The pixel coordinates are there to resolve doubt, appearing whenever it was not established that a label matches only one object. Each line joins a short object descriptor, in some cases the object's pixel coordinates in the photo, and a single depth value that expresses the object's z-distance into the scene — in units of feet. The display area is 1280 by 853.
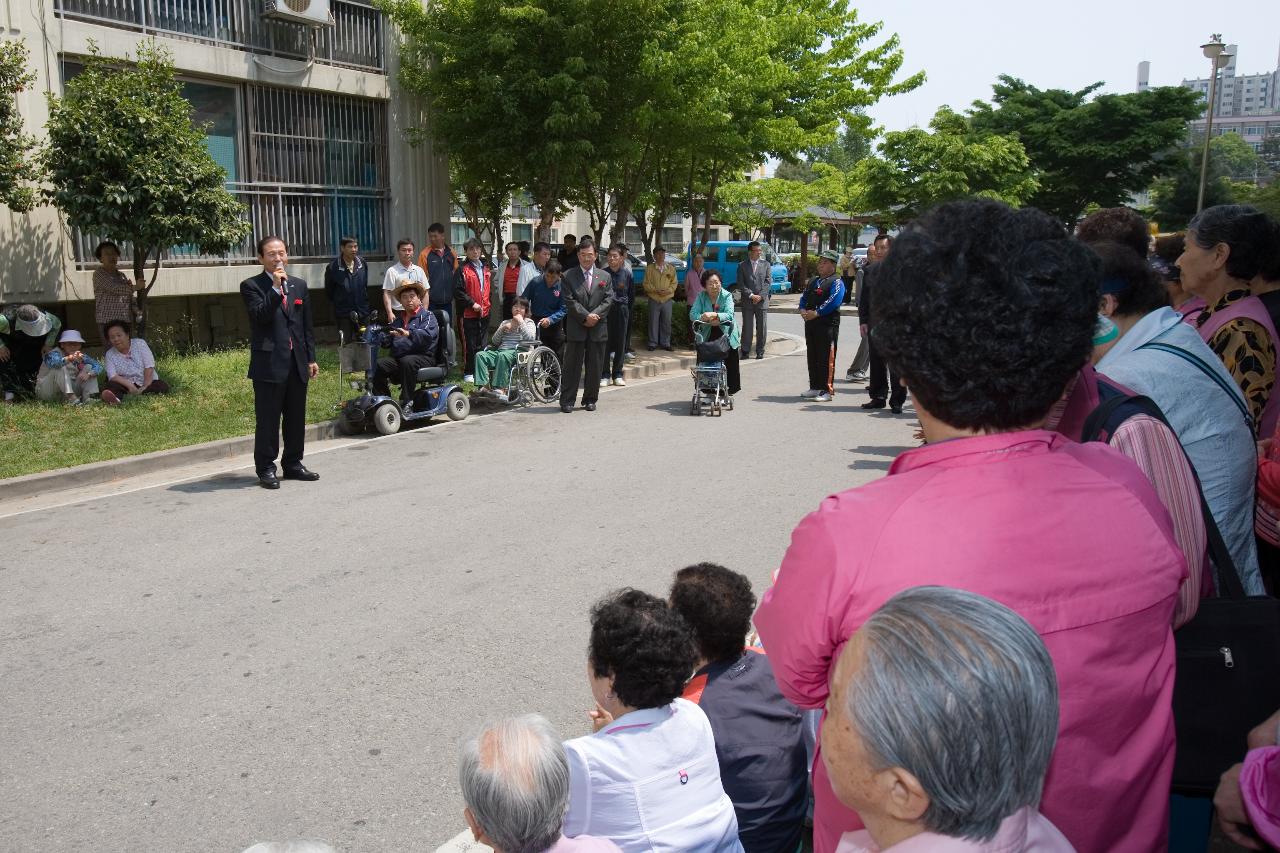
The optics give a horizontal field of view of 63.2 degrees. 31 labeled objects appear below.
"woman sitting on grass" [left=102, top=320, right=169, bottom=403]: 37.17
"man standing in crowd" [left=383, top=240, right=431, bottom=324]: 40.06
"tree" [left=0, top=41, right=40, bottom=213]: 35.88
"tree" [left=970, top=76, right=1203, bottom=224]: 129.90
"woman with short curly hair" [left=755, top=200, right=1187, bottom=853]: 5.35
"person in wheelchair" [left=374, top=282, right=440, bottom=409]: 36.32
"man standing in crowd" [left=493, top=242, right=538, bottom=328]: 49.08
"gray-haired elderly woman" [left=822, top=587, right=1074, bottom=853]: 4.50
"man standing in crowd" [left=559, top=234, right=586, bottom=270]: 54.24
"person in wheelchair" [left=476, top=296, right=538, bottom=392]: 40.63
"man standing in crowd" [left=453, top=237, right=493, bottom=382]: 47.34
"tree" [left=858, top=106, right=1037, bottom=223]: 110.22
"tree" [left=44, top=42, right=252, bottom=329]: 37.52
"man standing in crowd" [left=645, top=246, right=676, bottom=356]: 57.72
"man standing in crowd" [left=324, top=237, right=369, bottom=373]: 46.75
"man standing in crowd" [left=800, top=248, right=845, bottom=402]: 42.47
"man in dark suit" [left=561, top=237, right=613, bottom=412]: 40.45
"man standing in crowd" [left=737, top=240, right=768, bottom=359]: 59.21
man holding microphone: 27.86
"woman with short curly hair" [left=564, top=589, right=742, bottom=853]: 8.56
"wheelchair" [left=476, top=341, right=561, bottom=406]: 40.98
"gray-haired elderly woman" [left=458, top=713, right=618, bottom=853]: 7.33
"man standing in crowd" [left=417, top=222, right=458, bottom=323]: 47.11
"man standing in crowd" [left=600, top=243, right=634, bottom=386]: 47.42
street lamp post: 104.63
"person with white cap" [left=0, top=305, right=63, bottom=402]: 36.68
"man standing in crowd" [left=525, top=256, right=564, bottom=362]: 45.09
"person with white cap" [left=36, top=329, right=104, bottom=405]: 36.17
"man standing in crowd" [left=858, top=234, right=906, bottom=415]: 39.40
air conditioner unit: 48.55
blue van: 103.81
